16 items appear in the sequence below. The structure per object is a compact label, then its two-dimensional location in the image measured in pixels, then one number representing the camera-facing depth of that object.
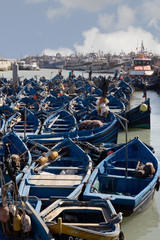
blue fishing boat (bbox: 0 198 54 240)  9.38
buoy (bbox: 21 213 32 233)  9.38
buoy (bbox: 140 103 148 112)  26.20
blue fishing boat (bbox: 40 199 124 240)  9.38
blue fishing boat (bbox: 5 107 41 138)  21.27
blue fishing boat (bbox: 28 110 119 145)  18.41
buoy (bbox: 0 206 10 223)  9.62
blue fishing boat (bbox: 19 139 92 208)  12.82
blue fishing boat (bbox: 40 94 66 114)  28.92
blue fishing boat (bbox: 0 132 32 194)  14.50
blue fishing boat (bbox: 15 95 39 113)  29.15
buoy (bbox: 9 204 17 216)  9.51
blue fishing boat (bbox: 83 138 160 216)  12.11
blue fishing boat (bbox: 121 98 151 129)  26.53
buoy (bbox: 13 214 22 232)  9.44
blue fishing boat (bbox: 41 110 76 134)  21.16
